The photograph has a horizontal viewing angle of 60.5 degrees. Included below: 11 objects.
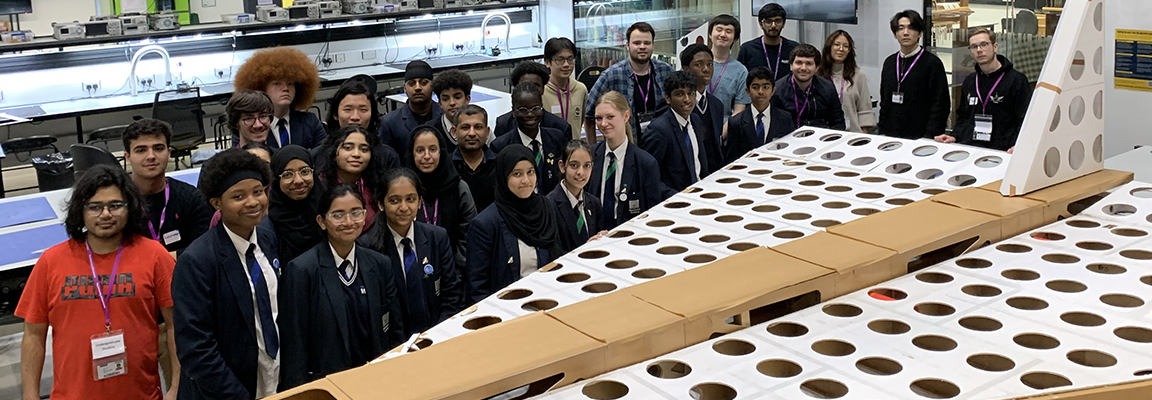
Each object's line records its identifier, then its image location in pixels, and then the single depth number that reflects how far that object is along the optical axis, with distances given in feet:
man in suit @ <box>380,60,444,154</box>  15.78
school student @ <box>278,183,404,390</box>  9.85
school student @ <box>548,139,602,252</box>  12.15
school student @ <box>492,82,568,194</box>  14.75
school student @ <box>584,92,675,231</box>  13.51
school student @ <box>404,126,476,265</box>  12.67
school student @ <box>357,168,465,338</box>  10.89
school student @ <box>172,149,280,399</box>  9.46
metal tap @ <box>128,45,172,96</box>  30.13
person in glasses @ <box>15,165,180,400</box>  10.10
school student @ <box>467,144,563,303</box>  11.39
